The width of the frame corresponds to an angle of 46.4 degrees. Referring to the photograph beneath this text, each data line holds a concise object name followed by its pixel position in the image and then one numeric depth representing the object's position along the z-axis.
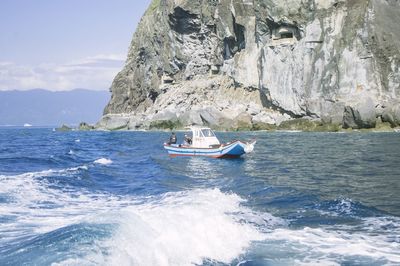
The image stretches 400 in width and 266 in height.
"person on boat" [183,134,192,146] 44.35
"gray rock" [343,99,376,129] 66.44
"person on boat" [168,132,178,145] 46.19
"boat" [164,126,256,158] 39.94
